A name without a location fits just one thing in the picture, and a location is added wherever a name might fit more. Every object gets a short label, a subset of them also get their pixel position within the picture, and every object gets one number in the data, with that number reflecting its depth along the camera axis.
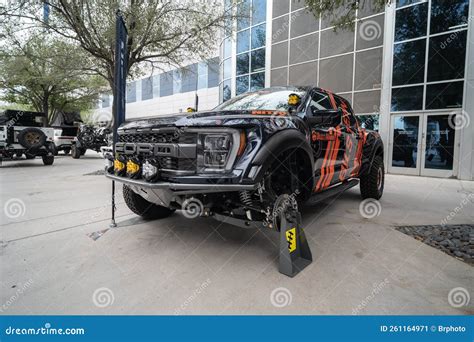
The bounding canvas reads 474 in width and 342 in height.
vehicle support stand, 2.34
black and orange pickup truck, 2.12
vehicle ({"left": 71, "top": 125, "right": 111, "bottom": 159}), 14.63
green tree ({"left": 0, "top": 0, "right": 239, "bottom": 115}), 7.43
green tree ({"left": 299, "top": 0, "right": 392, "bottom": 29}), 4.97
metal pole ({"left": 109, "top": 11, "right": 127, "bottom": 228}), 4.08
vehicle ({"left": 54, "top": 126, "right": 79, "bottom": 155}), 15.73
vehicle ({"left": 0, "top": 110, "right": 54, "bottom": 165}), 9.73
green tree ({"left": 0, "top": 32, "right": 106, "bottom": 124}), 10.52
